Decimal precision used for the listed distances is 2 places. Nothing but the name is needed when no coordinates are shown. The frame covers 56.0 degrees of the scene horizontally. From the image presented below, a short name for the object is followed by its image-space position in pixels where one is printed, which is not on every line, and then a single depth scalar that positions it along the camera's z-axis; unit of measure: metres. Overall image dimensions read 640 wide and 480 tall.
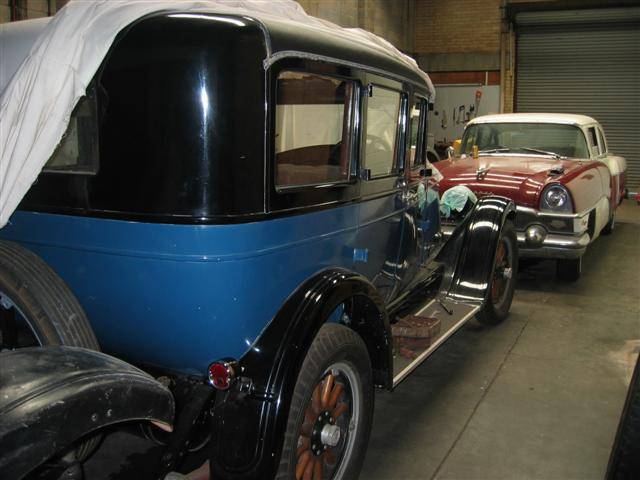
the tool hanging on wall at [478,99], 14.62
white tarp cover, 2.01
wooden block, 3.42
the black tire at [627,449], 1.69
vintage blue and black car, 2.04
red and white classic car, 5.79
